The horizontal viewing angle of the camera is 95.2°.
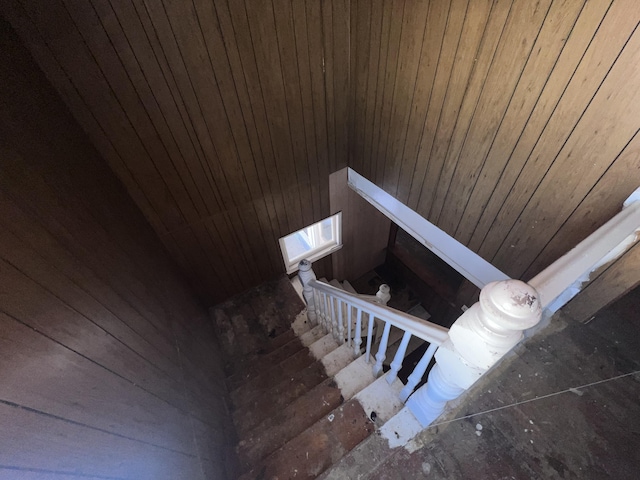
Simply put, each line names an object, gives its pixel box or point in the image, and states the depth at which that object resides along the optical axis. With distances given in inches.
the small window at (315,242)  154.7
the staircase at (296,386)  64.7
